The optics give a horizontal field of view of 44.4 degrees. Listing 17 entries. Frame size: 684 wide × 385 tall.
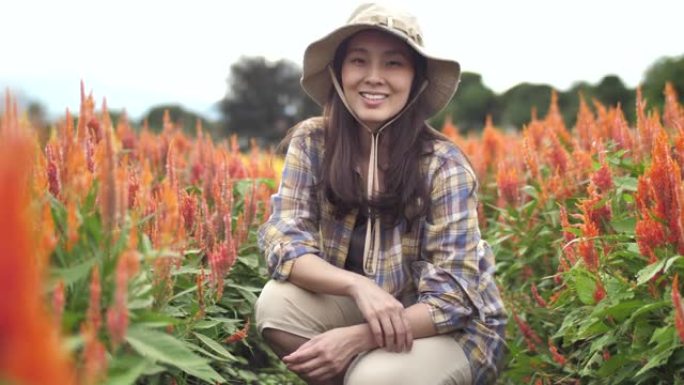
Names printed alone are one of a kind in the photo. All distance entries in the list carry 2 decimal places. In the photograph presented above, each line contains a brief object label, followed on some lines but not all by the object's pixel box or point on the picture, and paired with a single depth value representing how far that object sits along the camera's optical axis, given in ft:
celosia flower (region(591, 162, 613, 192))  9.53
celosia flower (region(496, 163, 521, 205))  12.92
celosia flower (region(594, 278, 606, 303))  8.25
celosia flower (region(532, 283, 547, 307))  9.83
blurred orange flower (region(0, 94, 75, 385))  2.17
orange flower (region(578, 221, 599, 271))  7.90
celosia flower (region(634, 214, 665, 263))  7.34
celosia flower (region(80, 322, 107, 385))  3.73
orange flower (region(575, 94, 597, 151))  14.60
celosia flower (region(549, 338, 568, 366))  9.47
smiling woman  8.98
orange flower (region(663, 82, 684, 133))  13.30
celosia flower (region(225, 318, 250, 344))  8.48
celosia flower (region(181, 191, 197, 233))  8.41
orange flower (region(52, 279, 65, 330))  4.48
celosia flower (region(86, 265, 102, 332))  4.62
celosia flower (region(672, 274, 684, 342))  6.15
